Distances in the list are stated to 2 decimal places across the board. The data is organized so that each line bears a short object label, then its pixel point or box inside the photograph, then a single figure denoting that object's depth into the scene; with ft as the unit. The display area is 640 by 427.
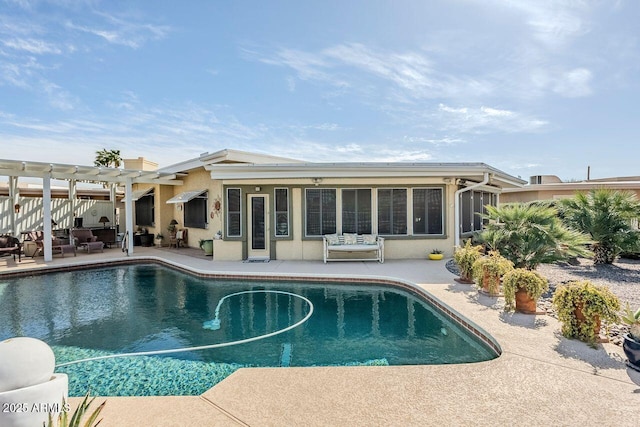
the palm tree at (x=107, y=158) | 109.09
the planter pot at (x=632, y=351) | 13.71
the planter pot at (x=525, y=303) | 21.44
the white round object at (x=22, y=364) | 8.37
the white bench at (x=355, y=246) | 41.24
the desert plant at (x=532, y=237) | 30.04
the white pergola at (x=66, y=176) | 43.15
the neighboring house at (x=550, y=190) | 63.63
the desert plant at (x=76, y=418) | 7.88
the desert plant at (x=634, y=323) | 14.11
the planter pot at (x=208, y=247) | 48.78
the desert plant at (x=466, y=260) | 29.63
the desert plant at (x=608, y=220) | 37.91
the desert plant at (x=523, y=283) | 21.09
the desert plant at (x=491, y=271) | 24.98
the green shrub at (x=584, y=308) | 16.33
